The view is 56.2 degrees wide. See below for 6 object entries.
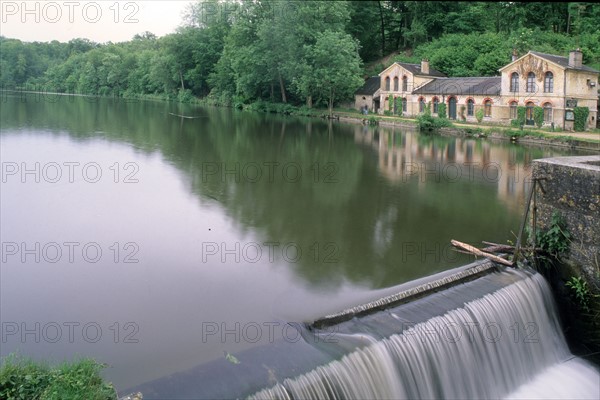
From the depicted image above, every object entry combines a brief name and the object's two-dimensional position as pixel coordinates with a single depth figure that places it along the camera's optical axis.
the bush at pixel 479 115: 40.81
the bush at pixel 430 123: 38.59
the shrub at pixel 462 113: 42.47
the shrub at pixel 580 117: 34.72
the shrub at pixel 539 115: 36.12
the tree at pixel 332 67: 48.75
